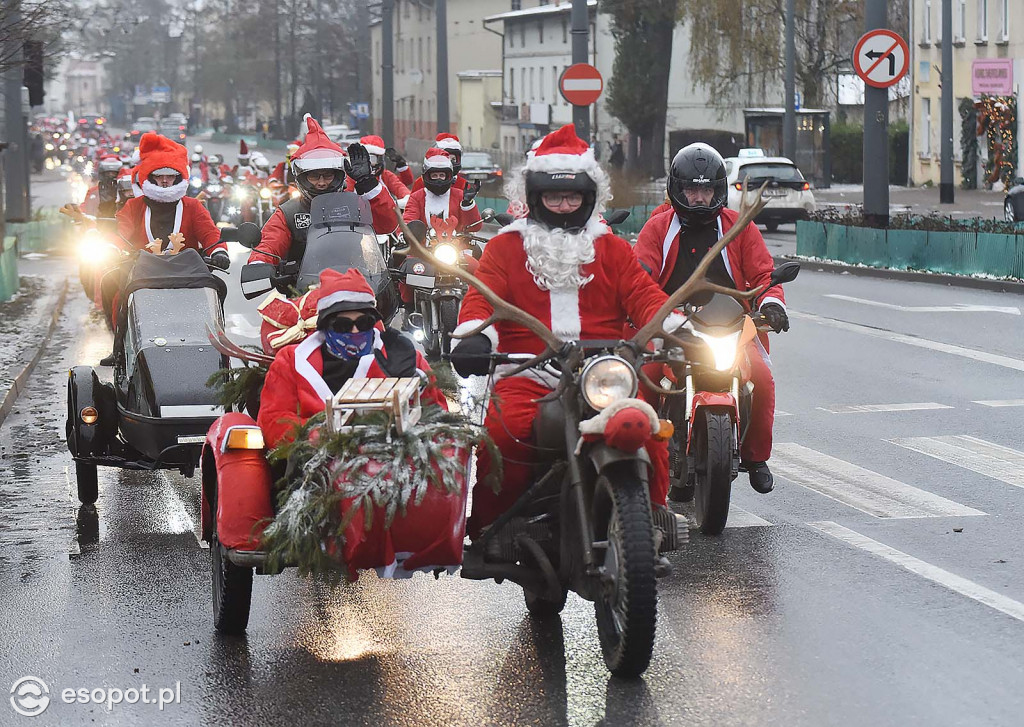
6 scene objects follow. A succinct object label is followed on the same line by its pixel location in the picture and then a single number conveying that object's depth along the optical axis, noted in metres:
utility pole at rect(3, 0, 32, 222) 32.28
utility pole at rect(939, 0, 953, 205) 41.62
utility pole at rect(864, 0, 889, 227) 26.75
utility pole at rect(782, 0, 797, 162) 44.66
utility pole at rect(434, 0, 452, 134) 42.05
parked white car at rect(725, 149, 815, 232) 37.91
